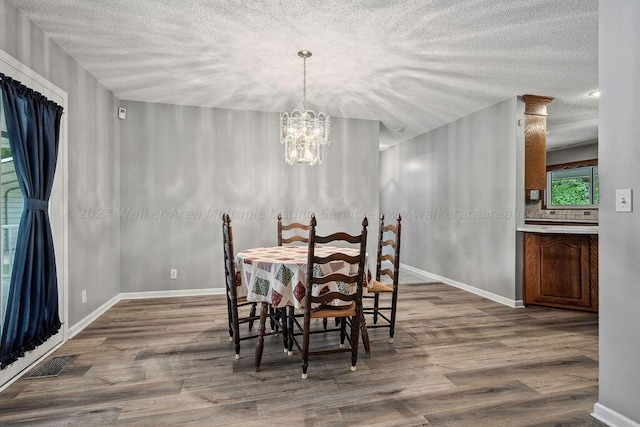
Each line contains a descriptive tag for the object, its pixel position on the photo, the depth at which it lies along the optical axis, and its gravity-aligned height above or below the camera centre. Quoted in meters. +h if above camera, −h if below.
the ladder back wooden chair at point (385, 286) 2.95 -0.66
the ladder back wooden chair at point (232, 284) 2.62 -0.58
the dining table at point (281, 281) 2.41 -0.50
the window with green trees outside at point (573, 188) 6.09 +0.43
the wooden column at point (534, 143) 4.13 +0.81
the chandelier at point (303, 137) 3.07 +0.66
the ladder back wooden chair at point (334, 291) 2.27 -0.54
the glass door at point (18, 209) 2.18 +0.02
